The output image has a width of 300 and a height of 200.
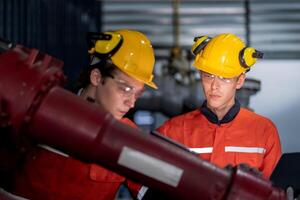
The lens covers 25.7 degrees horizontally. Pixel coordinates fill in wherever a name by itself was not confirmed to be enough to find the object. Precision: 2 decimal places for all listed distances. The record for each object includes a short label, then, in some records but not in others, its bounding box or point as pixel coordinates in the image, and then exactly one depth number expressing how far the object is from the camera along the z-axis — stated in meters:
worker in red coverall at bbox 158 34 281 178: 3.23
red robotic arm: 1.51
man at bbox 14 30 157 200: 2.58
